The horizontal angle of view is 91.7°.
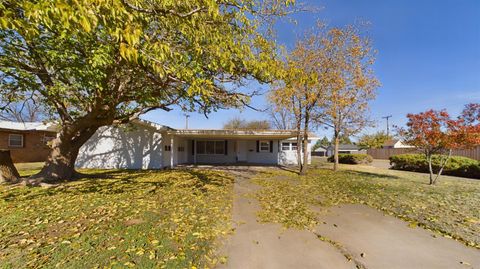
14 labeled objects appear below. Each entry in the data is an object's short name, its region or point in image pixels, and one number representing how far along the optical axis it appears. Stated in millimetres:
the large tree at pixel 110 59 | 2512
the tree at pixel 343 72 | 11797
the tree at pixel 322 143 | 61269
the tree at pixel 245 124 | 43550
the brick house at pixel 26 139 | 16609
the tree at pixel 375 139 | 42906
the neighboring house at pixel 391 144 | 49500
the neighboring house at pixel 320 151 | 52875
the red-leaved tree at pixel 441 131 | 9180
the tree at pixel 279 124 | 31141
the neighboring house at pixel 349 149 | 49000
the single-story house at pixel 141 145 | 14812
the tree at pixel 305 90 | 11595
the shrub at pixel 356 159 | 23312
